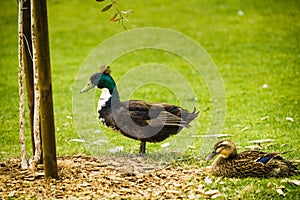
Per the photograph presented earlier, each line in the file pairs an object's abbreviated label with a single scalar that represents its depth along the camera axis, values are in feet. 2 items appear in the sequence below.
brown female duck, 36.88
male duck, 43.19
